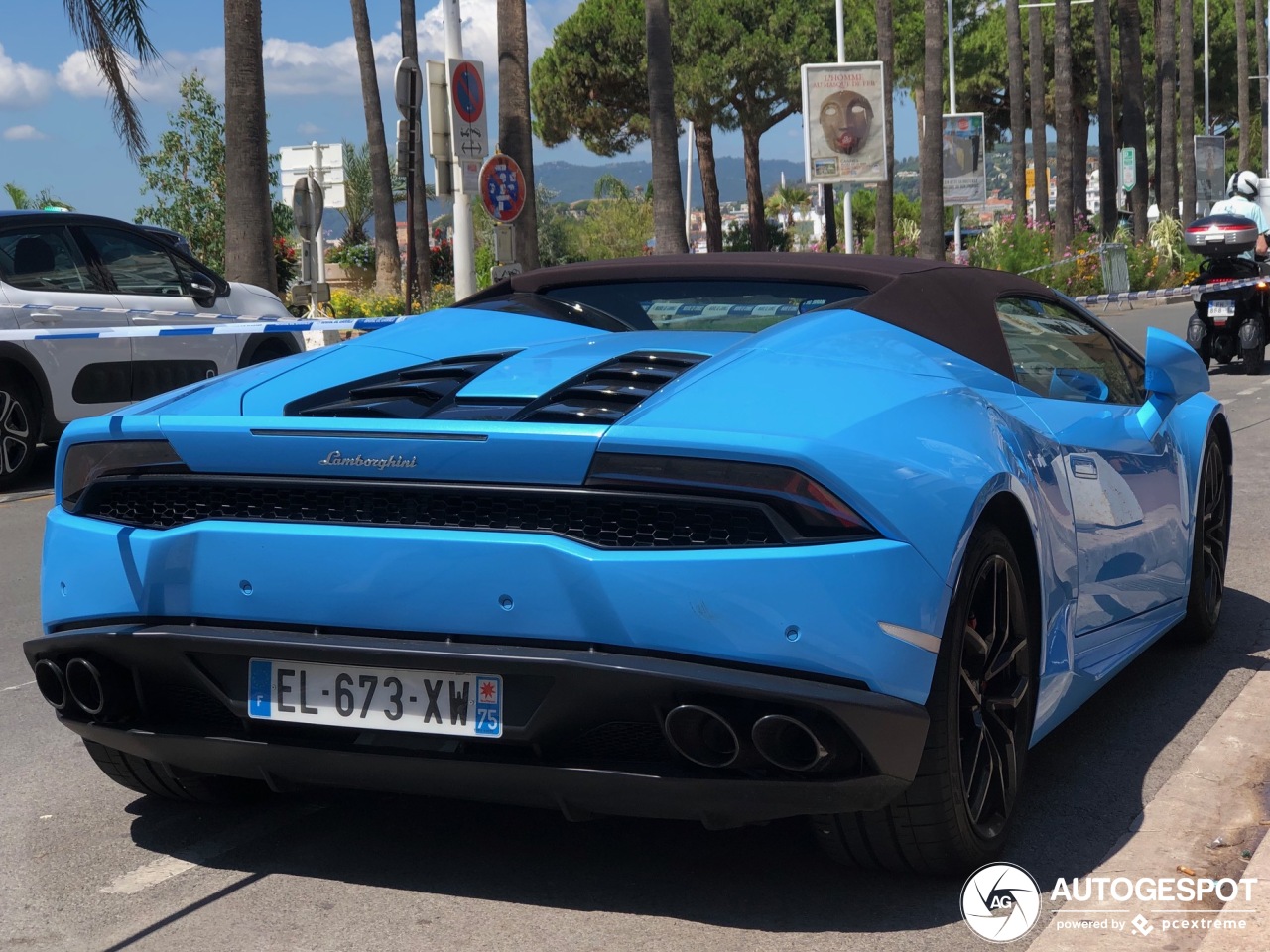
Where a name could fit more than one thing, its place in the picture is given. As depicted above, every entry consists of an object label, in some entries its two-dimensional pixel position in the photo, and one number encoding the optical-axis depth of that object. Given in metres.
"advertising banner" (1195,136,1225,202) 48.50
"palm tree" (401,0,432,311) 26.62
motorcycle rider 16.22
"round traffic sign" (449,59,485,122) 15.19
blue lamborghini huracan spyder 2.99
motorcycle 15.88
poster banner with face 30.23
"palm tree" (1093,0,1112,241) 39.00
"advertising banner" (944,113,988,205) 40.69
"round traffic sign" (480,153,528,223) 16.02
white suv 10.80
